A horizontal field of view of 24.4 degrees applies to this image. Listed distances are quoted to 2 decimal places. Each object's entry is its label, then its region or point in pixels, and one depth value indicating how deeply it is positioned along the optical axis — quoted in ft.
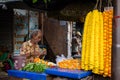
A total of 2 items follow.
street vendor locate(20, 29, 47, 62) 20.22
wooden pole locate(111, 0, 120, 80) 8.83
